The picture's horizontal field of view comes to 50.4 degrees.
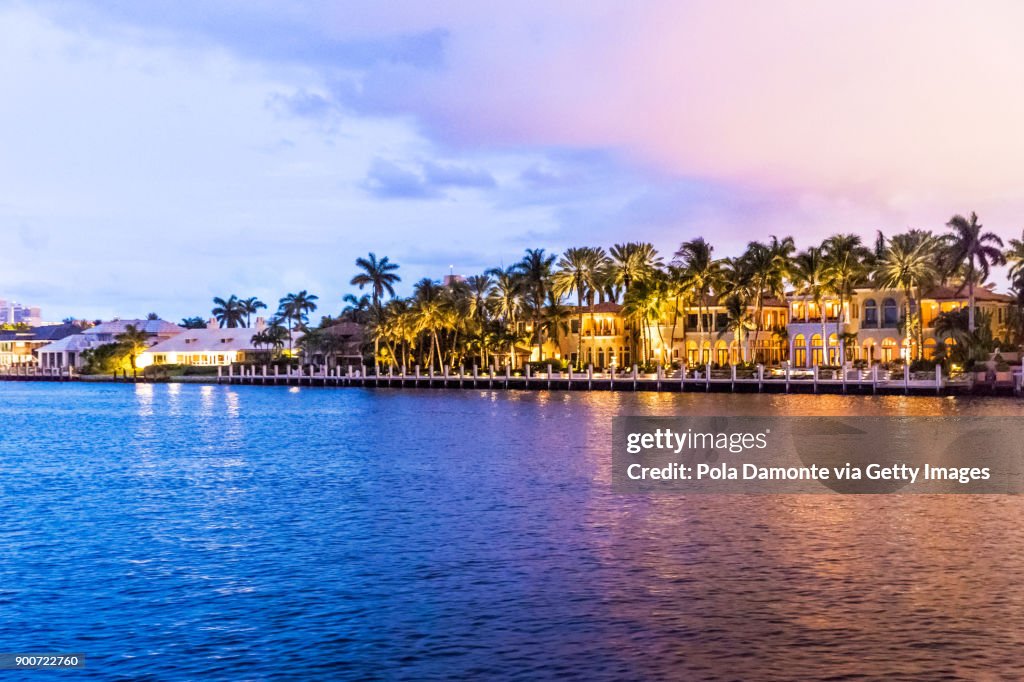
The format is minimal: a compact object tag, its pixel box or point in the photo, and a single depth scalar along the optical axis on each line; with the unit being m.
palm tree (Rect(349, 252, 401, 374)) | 153.32
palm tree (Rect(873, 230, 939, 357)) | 98.81
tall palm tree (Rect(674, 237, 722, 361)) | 119.06
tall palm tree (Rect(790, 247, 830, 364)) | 106.50
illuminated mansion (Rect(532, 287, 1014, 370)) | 110.19
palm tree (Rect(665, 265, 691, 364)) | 119.88
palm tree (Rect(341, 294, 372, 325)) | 174.38
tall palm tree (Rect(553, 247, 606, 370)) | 128.25
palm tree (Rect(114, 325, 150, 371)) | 177.75
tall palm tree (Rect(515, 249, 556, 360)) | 132.50
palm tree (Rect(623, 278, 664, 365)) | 120.44
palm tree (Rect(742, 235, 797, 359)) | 113.19
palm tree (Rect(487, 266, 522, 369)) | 131.62
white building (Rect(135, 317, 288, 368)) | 172.50
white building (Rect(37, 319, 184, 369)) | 195.75
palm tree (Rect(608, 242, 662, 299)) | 126.62
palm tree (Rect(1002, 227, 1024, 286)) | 99.88
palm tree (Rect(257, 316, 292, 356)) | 171.12
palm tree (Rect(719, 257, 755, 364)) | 115.31
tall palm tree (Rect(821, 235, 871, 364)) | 105.12
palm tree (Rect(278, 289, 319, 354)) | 195.84
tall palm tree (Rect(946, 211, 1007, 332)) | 94.00
